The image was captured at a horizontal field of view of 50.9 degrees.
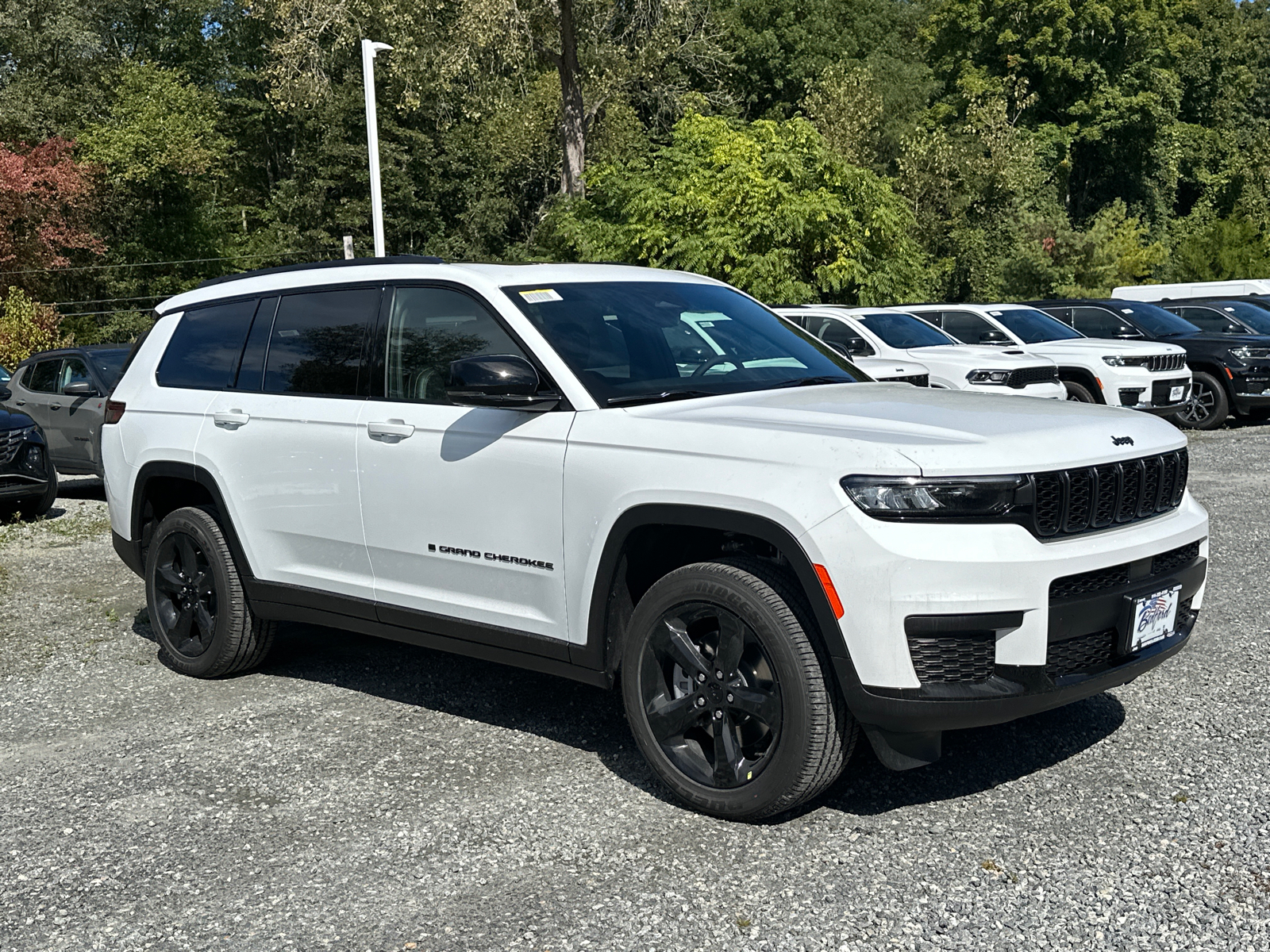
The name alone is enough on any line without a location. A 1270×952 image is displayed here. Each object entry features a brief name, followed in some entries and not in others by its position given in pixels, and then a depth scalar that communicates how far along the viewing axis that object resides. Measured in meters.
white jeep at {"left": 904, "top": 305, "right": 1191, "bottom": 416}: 16.30
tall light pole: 19.75
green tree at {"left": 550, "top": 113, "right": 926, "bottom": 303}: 20.36
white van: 24.70
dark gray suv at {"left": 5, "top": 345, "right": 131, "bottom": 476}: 14.11
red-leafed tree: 36.84
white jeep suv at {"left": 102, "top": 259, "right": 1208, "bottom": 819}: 3.92
